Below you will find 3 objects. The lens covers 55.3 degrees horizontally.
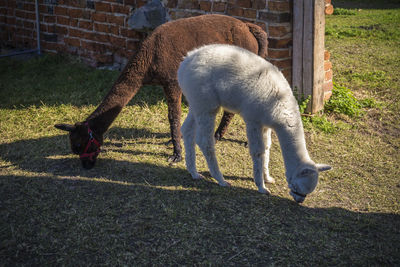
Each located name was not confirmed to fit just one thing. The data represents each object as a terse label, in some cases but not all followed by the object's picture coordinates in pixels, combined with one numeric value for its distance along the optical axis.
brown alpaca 3.98
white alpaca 3.31
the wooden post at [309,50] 5.03
